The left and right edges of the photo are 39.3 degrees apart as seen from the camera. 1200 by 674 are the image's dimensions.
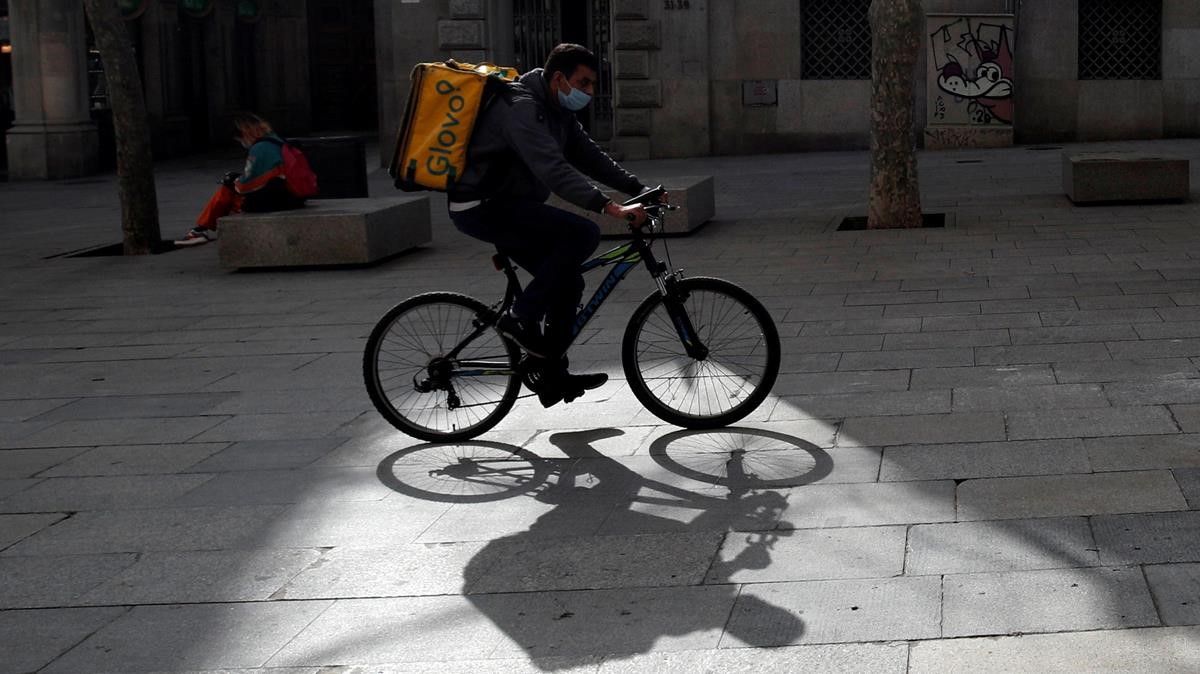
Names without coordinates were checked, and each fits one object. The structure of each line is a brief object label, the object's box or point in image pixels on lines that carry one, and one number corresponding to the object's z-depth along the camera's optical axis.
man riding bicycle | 6.14
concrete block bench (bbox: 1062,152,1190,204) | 14.34
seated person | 13.23
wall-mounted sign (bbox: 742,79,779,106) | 24.06
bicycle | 6.36
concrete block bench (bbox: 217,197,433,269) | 12.49
